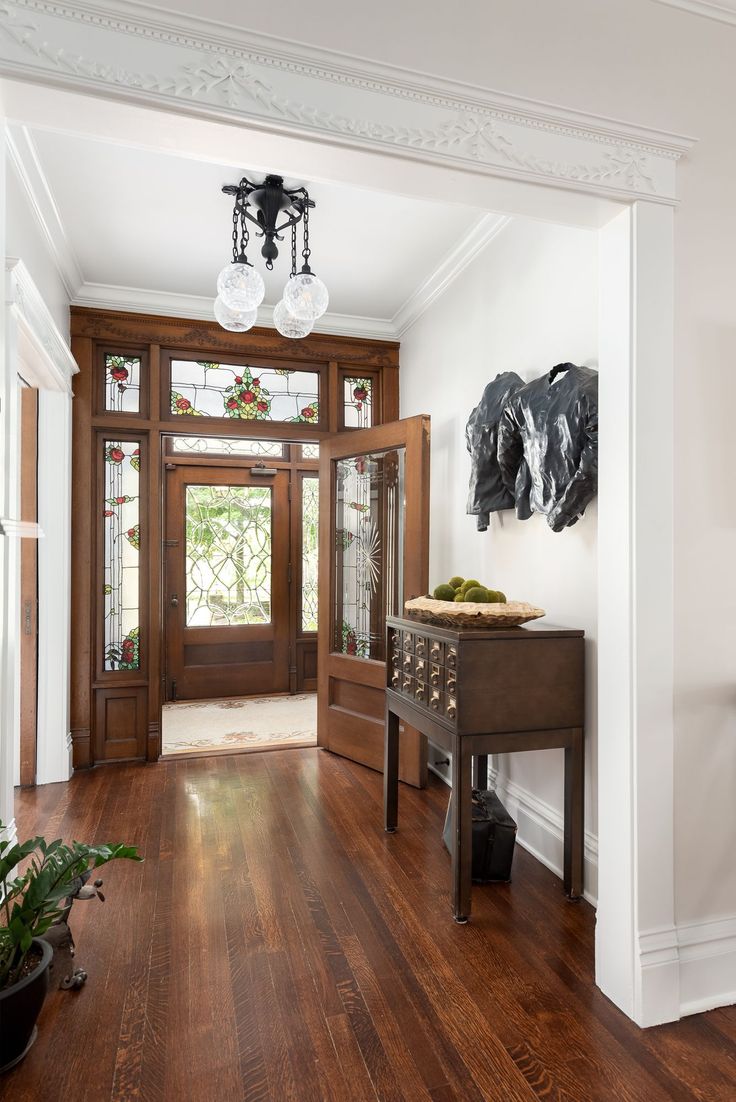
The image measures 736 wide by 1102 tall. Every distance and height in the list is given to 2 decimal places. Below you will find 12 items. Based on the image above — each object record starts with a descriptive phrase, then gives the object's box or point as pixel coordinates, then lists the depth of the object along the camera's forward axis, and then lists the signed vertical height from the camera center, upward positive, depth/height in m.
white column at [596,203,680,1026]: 1.78 -0.20
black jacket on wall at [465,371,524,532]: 2.81 +0.43
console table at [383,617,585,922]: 2.25 -0.57
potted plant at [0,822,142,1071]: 1.57 -0.96
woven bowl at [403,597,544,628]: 2.33 -0.25
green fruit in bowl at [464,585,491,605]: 2.42 -0.19
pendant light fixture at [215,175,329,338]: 2.67 +1.12
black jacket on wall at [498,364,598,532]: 2.22 +0.37
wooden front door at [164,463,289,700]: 5.75 -0.32
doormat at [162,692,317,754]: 4.41 -1.37
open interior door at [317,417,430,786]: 3.53 -0.11
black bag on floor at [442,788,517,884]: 2.51 -1.17
